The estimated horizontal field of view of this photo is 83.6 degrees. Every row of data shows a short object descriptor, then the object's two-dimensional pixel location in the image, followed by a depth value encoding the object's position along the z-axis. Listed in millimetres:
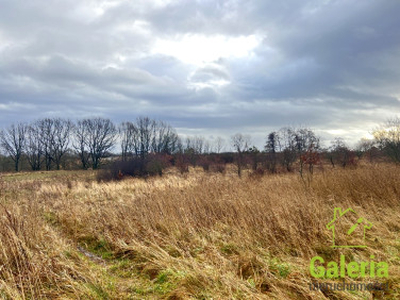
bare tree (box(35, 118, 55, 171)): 49031
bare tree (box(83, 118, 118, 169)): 49719
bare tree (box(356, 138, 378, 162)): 19531
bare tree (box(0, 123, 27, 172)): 47125
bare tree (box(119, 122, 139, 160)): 53969
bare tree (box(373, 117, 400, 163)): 16031
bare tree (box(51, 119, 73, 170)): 49469
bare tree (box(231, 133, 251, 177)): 19758
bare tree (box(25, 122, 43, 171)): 49031
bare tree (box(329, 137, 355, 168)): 21859
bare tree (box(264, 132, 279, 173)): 19959
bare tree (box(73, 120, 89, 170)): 49031
